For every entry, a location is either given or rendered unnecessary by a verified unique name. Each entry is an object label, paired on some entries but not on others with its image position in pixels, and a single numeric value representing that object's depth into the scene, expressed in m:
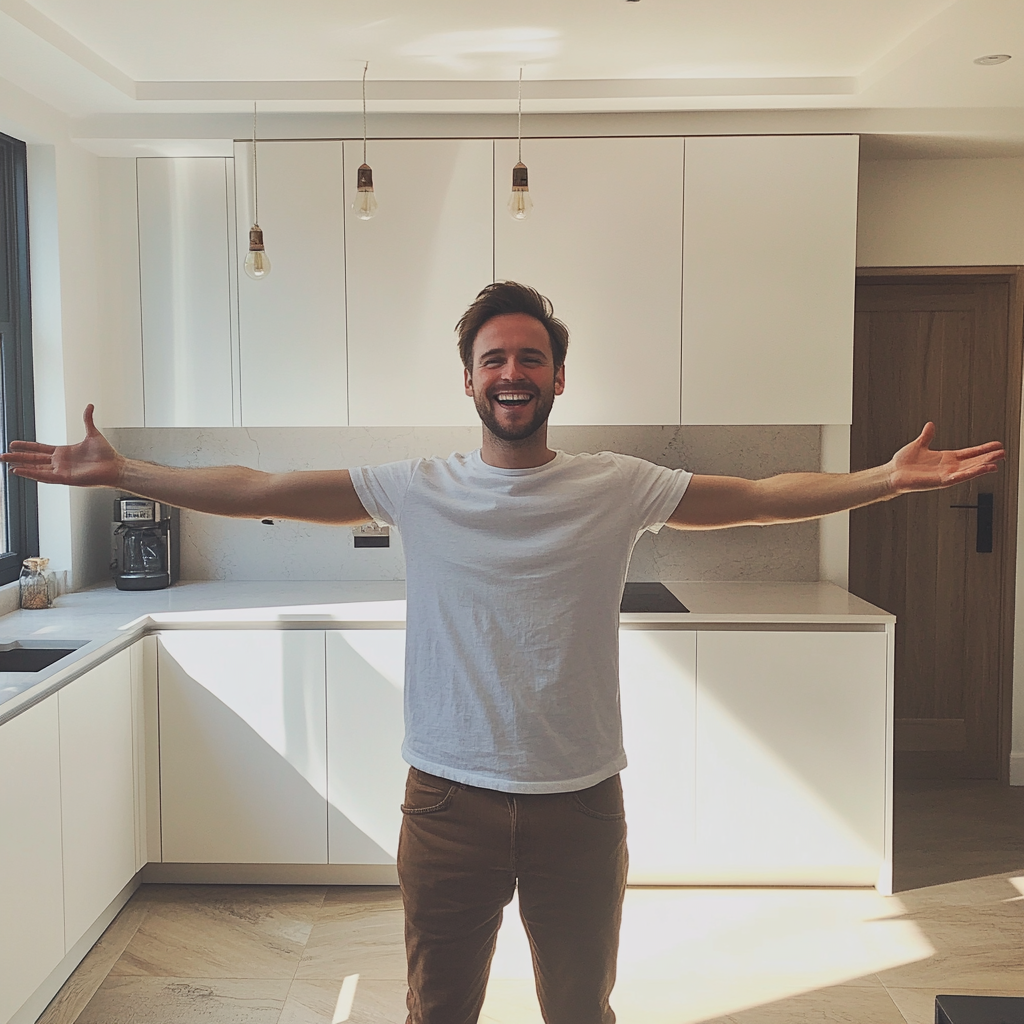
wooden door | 4.41
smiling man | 1.74
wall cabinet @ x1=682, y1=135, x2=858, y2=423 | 3.62
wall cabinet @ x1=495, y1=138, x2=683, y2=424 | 3.62
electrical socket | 4.15
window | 3.62
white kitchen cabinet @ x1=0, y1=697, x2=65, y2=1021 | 2.46
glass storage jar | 3.57
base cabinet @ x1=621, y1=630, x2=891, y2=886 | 3.43
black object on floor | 1.19
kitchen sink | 3.08
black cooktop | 3.54
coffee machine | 3.88
